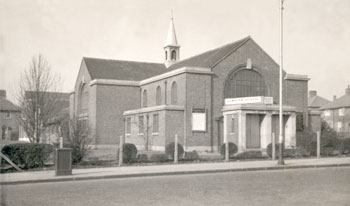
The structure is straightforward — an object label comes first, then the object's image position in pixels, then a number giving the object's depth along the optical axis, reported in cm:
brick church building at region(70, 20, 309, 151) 3669
